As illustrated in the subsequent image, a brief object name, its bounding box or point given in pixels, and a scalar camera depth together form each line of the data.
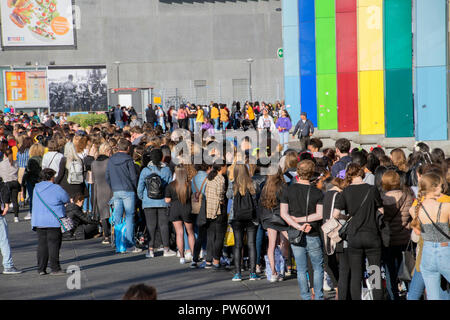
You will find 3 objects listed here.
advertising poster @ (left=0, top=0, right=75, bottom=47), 62.44
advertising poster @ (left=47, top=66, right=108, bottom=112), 58.66
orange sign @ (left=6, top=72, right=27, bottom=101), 50.78
